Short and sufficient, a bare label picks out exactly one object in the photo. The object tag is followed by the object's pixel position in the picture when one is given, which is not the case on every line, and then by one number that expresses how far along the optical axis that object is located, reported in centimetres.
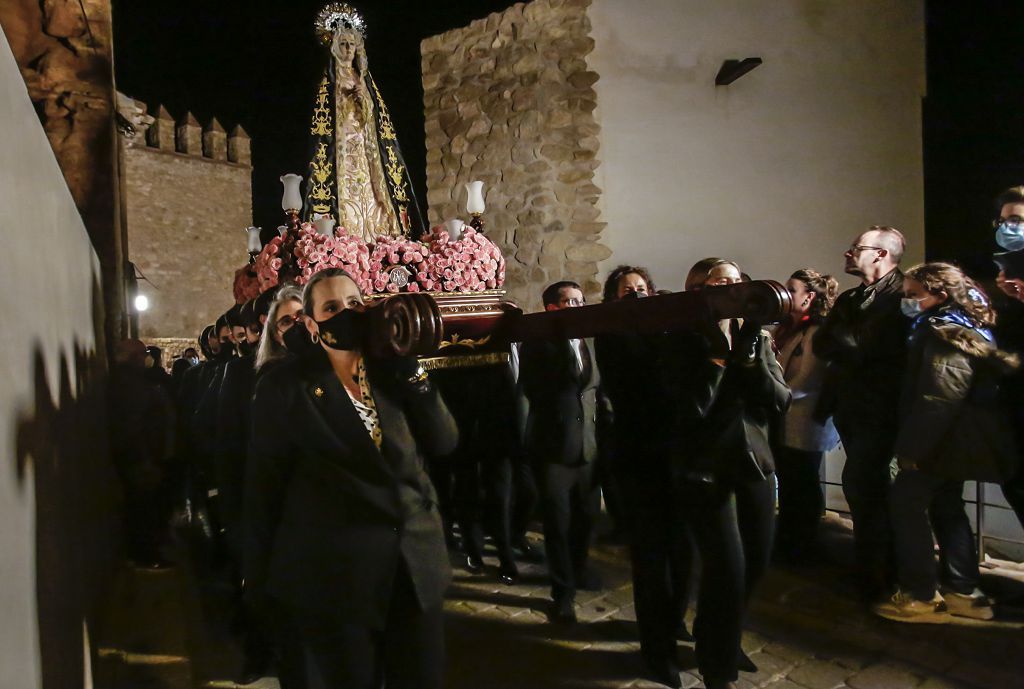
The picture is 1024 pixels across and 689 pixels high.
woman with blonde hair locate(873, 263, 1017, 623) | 336
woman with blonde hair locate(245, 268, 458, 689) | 204
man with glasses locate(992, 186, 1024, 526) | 342
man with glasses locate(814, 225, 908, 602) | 369
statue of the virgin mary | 472
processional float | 401
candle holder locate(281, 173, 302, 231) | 431
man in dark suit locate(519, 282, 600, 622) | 384
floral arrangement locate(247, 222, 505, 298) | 402
